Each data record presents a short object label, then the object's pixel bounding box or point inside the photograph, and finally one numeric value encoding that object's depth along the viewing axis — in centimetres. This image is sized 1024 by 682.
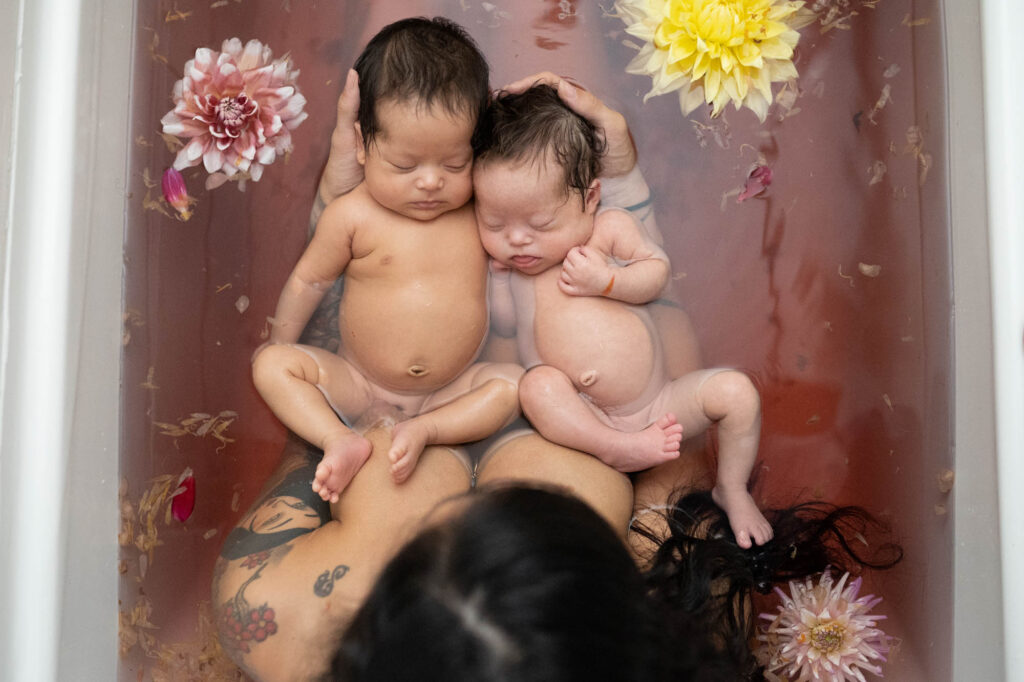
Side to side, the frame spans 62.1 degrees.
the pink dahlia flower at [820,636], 109
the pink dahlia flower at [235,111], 124
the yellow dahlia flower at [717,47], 122
